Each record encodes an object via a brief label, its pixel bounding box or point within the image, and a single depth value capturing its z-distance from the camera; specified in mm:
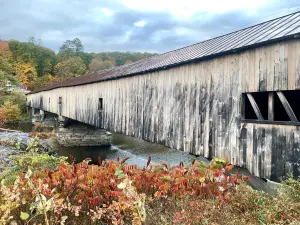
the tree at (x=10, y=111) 30953
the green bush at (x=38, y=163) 6207
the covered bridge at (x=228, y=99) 5316
